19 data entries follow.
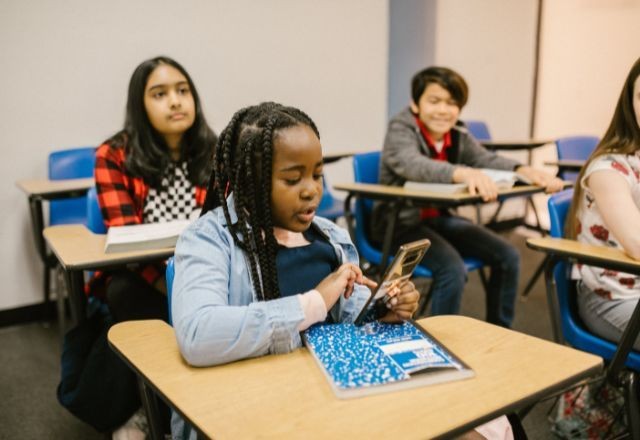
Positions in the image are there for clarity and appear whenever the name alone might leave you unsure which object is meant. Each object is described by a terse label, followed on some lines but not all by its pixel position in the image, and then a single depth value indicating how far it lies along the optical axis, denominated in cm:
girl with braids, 94
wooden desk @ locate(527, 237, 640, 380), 146
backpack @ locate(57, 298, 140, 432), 155
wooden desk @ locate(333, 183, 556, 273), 221
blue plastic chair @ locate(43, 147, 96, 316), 295
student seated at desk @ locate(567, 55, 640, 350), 161
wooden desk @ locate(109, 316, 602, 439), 74
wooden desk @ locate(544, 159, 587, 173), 326
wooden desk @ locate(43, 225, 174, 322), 155
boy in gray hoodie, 233
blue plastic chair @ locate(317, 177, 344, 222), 314
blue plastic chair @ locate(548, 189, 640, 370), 165
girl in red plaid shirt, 199
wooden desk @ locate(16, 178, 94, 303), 252
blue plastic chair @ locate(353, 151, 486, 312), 246
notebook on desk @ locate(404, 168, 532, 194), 230
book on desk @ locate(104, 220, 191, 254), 163
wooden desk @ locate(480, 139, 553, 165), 395
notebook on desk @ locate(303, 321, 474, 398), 83
